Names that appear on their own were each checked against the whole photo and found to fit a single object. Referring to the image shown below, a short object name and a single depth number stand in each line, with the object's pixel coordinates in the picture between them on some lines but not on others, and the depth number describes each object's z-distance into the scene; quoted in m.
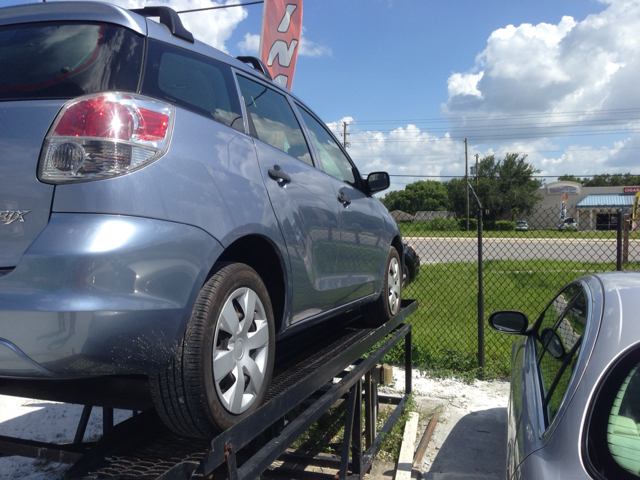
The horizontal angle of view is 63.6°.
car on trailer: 1.57
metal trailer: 1.85
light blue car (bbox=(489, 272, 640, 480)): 1.50
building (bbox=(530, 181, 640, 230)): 53.47
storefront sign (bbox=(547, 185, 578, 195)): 56.63
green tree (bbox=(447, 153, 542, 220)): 57.94
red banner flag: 7.23
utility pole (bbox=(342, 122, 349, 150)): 49.72
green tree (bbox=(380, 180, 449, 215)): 102.12
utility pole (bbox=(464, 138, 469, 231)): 62.41
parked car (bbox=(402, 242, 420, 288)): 8.62
